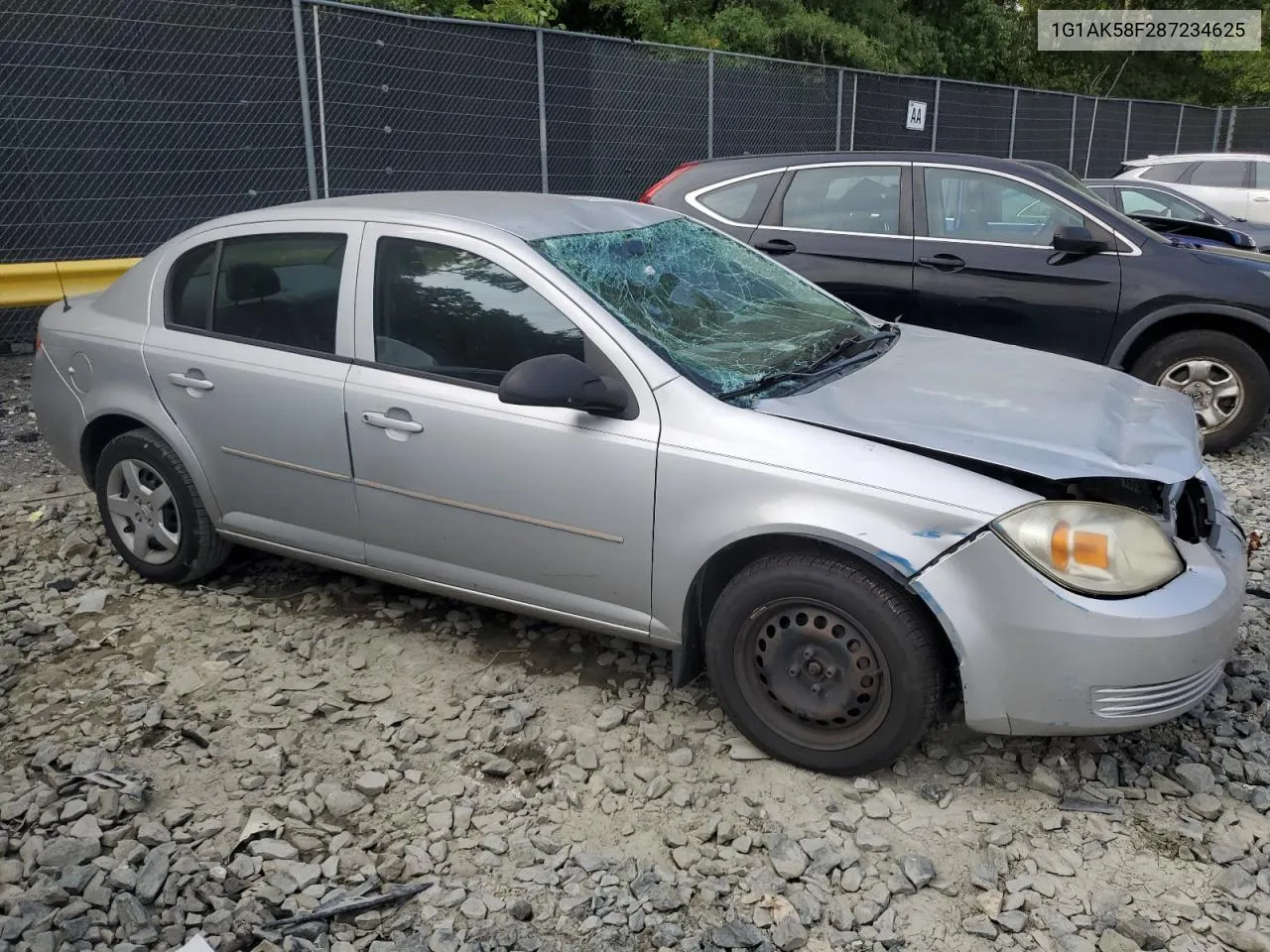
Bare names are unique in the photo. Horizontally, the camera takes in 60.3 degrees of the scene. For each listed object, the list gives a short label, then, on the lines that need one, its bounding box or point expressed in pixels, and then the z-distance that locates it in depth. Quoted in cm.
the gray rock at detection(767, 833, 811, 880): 290
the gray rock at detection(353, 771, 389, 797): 329
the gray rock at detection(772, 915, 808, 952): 267
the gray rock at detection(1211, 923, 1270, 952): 261
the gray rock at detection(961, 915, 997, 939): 270
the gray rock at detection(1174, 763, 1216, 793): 319
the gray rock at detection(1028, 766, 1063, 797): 321
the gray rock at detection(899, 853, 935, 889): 286
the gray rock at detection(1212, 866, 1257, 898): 279
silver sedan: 294
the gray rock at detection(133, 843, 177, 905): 282
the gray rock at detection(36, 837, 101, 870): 294
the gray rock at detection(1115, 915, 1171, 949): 264
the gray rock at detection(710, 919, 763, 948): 267
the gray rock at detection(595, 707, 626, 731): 359
